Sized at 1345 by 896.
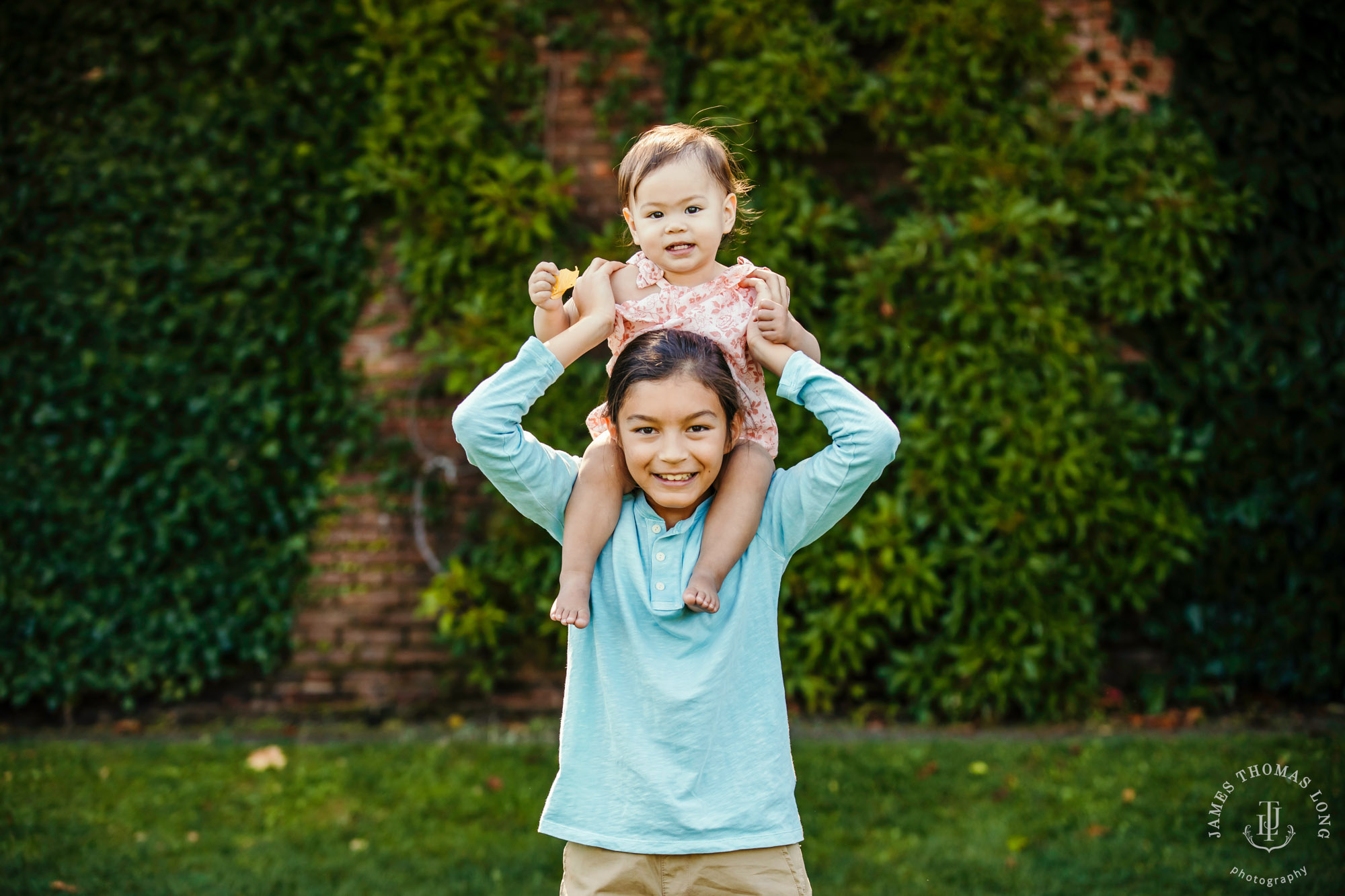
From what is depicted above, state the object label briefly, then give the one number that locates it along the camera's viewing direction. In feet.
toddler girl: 6.22
